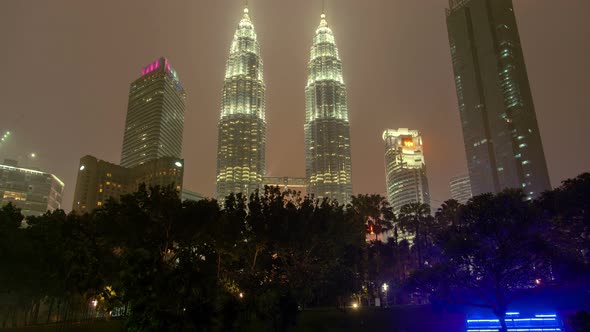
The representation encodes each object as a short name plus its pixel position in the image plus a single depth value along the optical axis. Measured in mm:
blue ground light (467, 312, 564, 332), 42875
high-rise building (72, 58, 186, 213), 185750
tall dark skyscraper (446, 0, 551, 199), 159625
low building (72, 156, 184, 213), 185750
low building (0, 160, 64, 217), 192000
